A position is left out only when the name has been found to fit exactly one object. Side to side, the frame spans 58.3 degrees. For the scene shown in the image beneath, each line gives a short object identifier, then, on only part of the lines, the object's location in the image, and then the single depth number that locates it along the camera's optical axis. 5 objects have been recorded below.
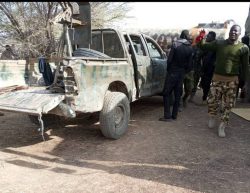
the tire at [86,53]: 3.58
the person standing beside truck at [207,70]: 5.12
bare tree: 7.40
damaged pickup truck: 3.01
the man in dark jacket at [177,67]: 4.15
